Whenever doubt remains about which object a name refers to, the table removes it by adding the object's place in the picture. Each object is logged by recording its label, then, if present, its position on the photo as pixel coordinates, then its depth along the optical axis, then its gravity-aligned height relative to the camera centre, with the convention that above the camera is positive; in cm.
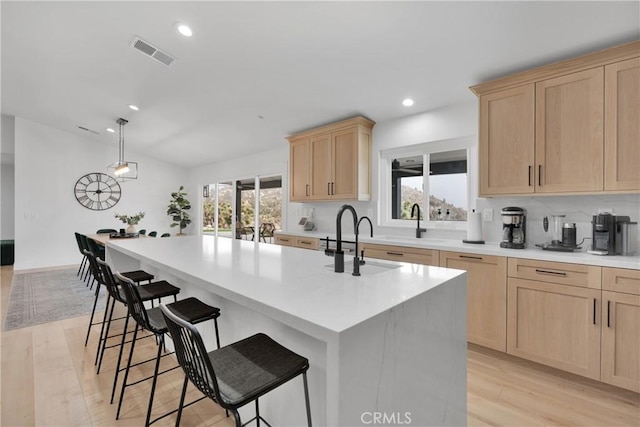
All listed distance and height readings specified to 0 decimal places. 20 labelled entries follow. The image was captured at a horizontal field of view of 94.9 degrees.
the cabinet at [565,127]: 205 +67
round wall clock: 671 +46
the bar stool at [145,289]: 204 -58
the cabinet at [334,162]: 379 +70
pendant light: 505 +99
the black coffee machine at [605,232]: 214 -14
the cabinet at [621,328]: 188 -75
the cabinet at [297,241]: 392 -42
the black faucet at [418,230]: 347 -21
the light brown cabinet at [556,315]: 202 -75
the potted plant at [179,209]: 775 +5
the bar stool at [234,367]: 99 -61
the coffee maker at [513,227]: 260 -13
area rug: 344 -124
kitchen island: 90 -44
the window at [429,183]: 331 +36
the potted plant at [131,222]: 529 -21
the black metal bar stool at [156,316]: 163 -58
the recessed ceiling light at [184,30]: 263 +165
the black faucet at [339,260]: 158 -26
